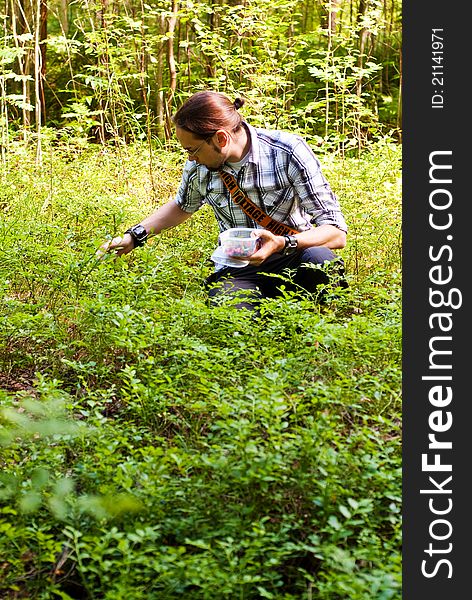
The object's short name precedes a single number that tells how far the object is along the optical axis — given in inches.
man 174.2
